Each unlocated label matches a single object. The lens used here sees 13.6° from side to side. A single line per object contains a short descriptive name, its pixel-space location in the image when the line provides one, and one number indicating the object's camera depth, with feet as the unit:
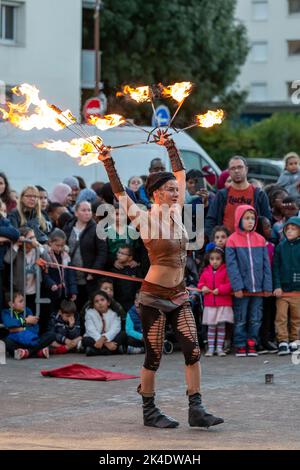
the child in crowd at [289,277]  46.11
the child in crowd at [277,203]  50.21
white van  61.67
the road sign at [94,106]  79.41
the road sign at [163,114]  73.83
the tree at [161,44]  132.67
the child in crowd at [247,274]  45.42
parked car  98.58
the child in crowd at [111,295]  45.65
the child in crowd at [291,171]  57.11
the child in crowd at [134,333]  45.68
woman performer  30.66
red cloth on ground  39.52
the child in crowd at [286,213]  48.21
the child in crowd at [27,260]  45.21
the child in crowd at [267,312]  46.62
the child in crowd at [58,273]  46.14
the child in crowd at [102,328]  45.11
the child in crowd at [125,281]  47.11
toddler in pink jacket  45.62
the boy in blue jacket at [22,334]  44.50
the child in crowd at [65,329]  45.80
